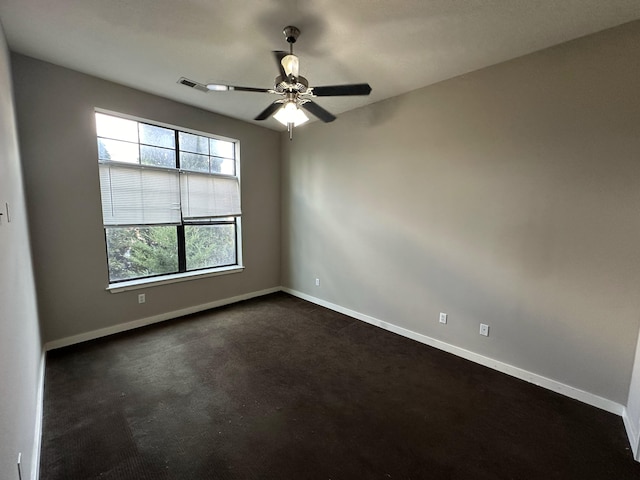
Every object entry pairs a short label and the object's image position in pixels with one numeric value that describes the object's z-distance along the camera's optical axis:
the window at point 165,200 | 3.08
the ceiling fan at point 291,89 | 1.82
